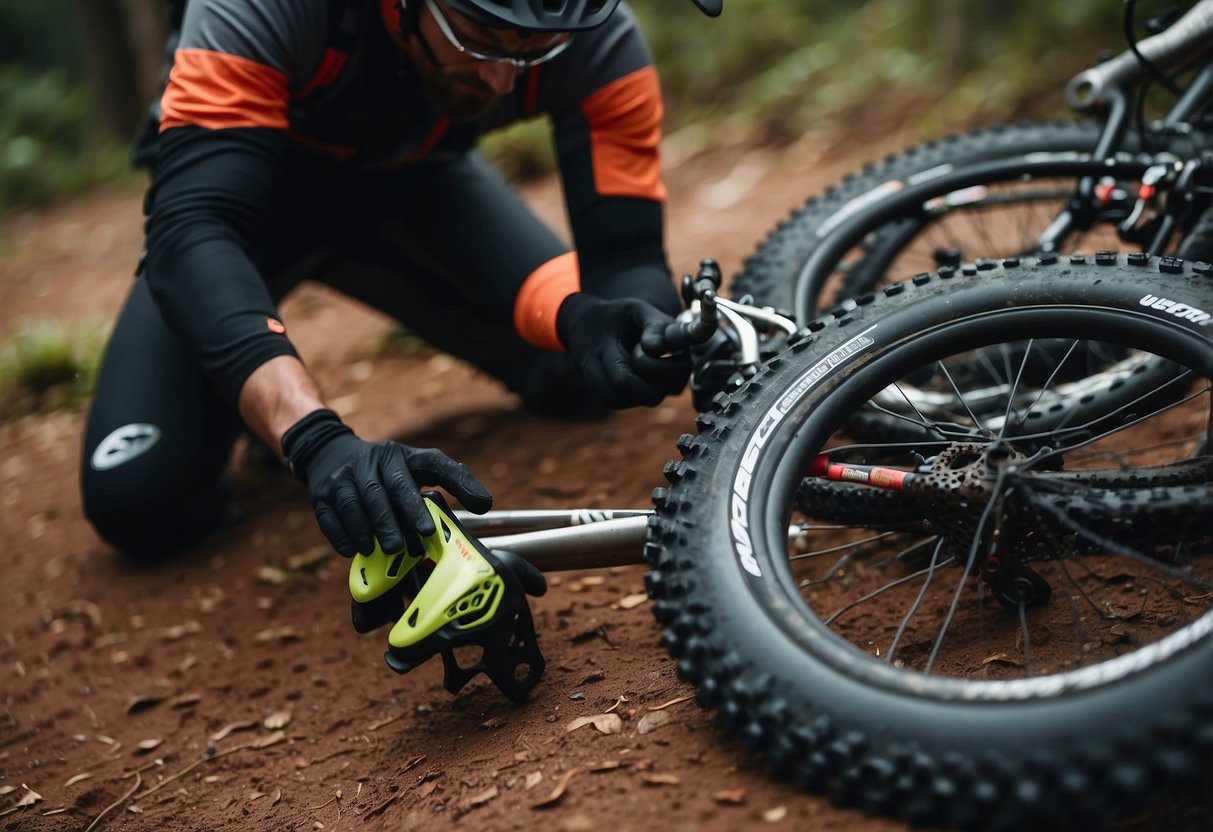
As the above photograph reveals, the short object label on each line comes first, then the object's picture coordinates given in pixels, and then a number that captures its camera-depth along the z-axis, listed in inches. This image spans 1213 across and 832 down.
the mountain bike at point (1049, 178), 115.5
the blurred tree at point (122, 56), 400.8
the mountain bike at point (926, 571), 59.4
